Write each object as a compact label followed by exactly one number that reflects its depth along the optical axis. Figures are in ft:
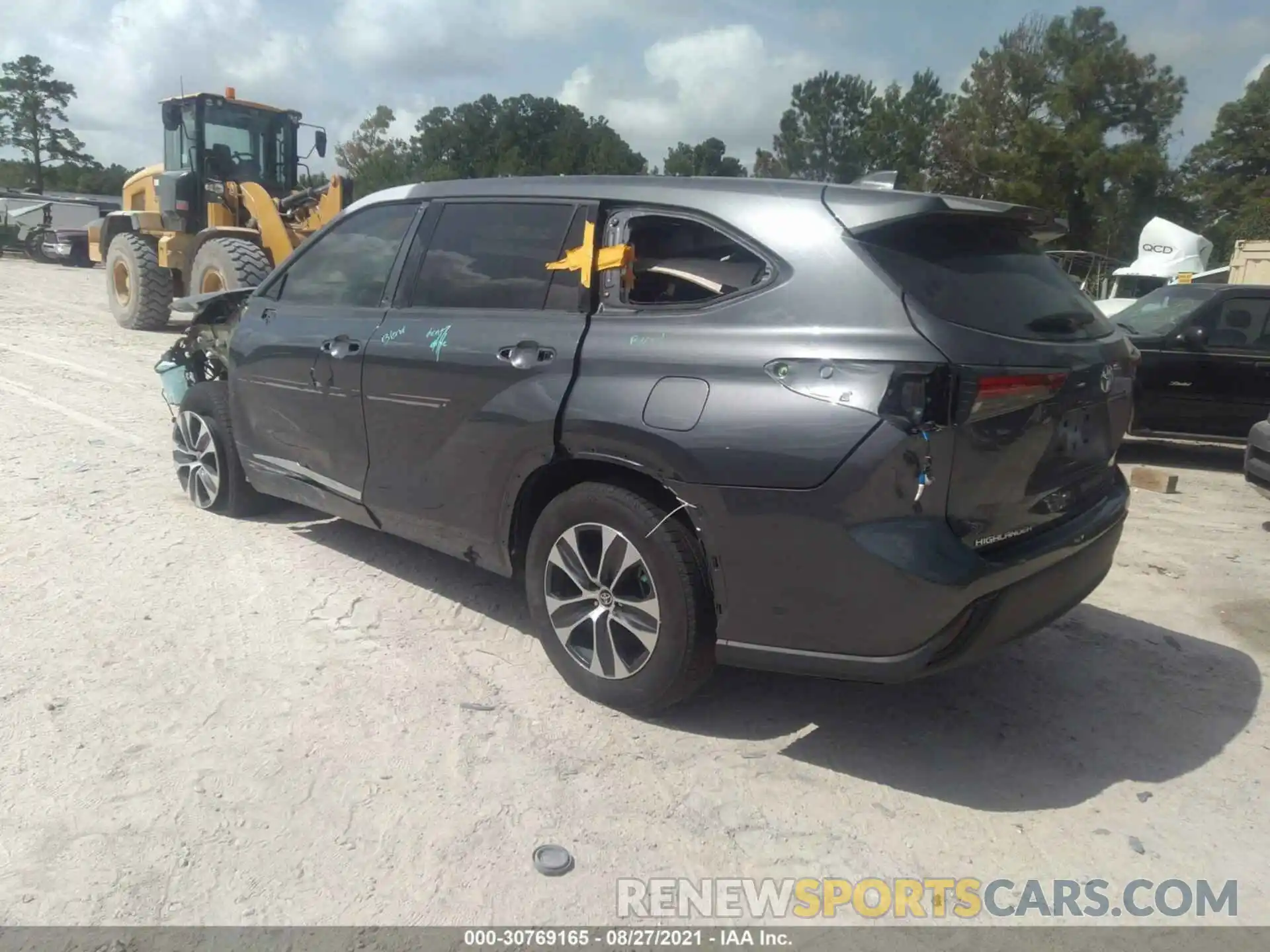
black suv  28.04
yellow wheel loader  41.68
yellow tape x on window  11.77
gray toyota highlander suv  9.49
